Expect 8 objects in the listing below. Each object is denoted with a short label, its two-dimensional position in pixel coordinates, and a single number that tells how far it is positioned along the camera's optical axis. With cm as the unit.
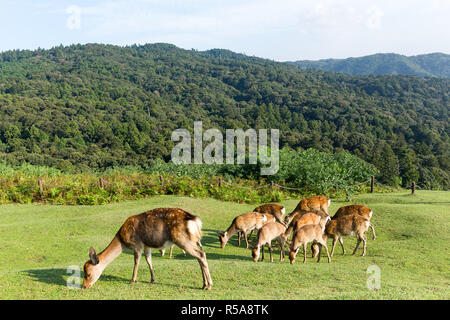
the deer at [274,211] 1199
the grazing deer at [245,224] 1090
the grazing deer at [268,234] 945
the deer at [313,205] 1236
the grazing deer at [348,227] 1020
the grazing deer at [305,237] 918
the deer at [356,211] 1121
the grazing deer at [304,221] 1023
